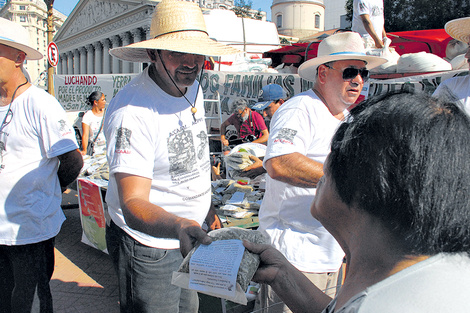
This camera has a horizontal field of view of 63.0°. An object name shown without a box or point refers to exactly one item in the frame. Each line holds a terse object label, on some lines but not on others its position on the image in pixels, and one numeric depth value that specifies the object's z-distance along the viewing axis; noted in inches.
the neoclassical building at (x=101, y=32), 1993.1
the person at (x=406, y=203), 28.6
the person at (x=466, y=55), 88.1
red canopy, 311.9
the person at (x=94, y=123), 272.2
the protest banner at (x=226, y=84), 196.1
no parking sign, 511.7
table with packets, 137.7
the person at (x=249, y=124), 250.7
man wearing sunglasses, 79.4
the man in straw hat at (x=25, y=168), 90.8
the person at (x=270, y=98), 237.6
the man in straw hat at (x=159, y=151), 71.6
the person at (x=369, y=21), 233.9
